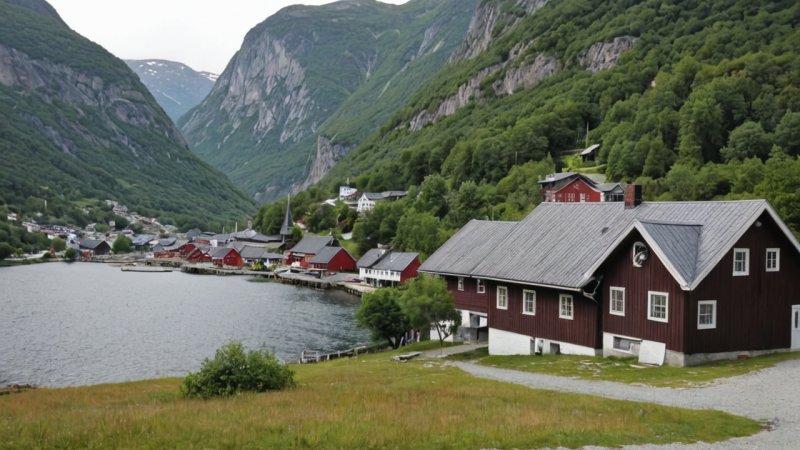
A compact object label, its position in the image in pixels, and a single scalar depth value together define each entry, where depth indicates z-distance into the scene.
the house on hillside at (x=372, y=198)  176.80
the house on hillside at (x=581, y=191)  104.50
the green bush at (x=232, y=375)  24.42
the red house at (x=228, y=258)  177.12
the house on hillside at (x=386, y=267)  116.11
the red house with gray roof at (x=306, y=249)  153.38
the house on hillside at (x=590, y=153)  145.38
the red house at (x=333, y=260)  144.25
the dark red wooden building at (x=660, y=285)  29.48
